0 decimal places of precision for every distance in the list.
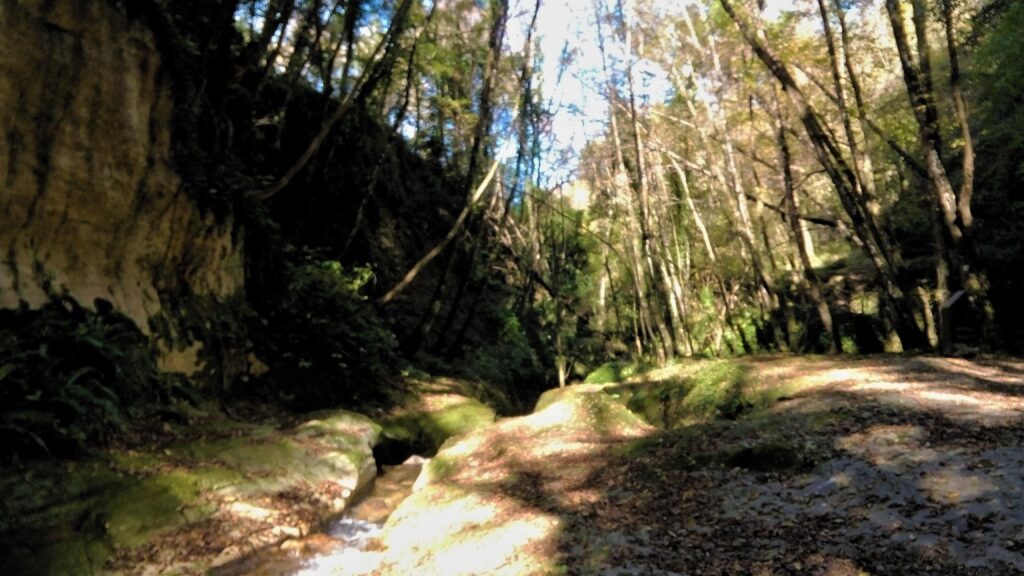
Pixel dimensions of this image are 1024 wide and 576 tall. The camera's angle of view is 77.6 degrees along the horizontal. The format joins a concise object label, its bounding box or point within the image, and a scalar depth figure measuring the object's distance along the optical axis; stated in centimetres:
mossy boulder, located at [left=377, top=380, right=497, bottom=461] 1248
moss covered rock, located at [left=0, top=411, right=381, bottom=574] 561
